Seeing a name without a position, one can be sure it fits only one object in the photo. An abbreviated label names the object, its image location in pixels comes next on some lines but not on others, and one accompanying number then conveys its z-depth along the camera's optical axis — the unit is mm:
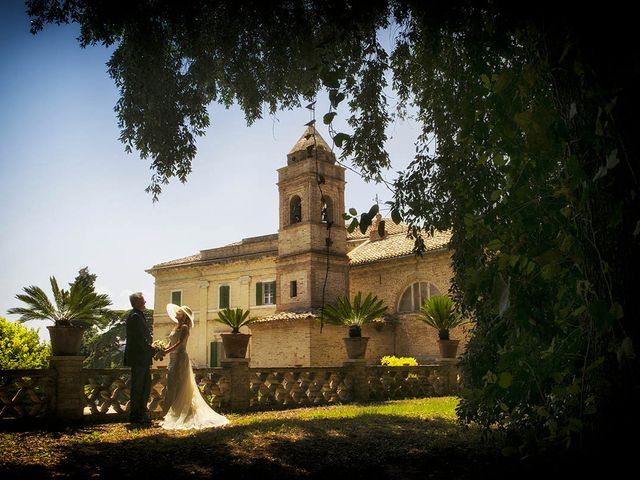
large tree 3115
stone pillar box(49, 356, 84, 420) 9344
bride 9102
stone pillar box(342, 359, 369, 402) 15039
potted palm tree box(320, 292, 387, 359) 17531
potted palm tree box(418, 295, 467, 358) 17141
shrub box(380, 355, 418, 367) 21405
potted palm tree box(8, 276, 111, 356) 9500
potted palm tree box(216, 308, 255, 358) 13164
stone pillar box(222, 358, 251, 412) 12273
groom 9367
